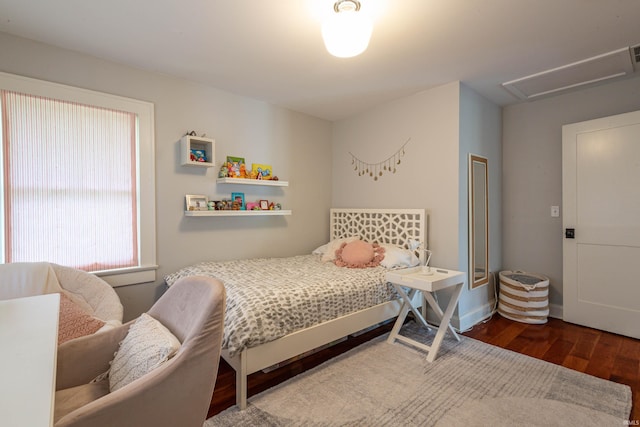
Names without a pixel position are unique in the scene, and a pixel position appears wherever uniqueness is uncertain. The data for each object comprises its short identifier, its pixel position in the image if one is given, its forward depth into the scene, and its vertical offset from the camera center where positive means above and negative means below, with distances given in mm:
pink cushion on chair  1539 -588
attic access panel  2342 +1188
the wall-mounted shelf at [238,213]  2727 +1
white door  2633 -138
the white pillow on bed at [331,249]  3193 -423
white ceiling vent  2221 +1191
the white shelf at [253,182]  2904 +321
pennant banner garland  3273 +540
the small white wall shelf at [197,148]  2643 +608
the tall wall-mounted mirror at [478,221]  2947 -117
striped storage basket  2971 -937
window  2072 +276
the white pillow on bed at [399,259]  2814 -462
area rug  1633 -1146
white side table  2242 -592
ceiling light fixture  1582 +988
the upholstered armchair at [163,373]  855 -535
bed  1759 -601
